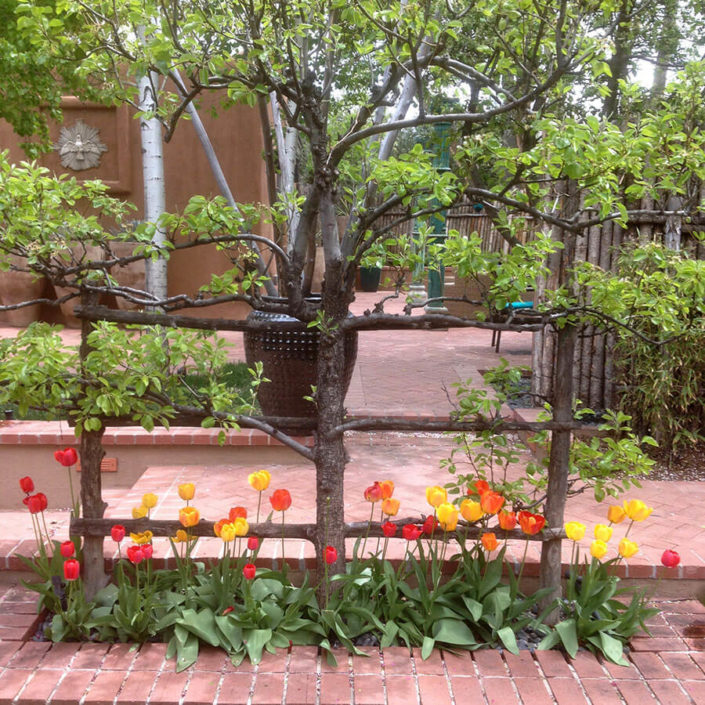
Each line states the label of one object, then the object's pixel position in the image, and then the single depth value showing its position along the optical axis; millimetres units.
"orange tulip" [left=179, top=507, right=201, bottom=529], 2738
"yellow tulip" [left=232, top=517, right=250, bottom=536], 2682
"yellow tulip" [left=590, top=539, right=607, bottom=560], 2691
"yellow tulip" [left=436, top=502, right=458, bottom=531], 2750
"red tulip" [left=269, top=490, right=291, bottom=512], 2709
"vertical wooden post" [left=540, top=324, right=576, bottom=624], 2959
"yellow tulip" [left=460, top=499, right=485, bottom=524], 2744
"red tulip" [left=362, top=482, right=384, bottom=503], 2762
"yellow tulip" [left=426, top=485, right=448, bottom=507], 2771
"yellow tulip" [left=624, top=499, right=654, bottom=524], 2760
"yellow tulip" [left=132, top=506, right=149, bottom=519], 2859
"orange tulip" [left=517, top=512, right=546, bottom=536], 2793
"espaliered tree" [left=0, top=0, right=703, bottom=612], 2484
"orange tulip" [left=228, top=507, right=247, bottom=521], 2764
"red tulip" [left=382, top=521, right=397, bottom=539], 2814
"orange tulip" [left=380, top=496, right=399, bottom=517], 2789
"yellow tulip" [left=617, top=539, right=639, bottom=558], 2713
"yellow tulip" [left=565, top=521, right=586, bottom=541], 2689
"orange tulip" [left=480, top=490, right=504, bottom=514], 2701
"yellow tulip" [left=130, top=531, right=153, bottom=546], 2805
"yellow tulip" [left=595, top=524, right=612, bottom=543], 2684
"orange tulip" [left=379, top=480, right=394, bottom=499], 2793
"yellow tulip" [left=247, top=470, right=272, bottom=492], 2797
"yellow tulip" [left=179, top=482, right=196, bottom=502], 2838
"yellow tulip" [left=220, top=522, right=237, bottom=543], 2662
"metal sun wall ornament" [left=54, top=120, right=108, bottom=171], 9602
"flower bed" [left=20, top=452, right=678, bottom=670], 2762
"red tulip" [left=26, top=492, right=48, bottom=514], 2885
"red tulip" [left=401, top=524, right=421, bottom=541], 2729
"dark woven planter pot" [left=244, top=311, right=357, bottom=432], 4599
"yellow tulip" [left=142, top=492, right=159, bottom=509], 2828
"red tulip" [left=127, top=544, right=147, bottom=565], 2686
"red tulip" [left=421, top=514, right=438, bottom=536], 2889
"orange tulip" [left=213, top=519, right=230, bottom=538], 2709
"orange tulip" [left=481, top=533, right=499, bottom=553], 2731
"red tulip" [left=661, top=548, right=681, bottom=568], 2719
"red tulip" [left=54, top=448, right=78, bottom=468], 2895
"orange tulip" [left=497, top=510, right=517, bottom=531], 2752
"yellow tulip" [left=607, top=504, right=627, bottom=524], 2783
